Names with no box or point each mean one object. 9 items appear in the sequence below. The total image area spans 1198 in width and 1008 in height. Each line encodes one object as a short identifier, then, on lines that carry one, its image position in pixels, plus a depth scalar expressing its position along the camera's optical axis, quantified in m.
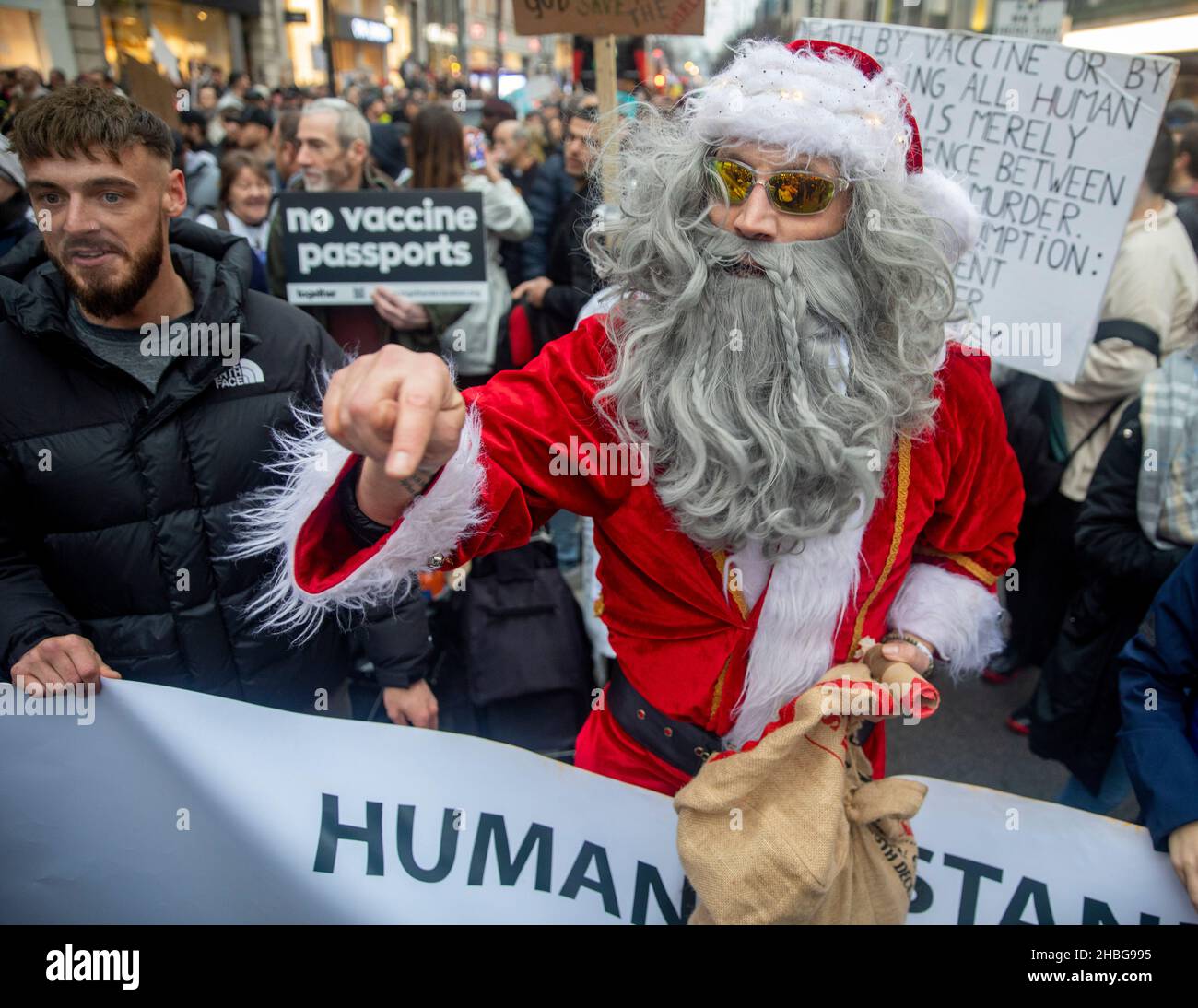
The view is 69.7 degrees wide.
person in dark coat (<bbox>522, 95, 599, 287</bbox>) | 4.80
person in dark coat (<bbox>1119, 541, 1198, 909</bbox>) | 1.47
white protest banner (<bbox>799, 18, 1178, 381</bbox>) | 2.55
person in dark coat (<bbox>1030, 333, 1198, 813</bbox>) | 2.24
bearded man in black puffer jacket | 1.73
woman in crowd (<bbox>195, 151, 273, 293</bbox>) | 4.43
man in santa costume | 1.38
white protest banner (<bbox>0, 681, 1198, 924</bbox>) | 1.59
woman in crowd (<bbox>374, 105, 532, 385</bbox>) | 3.93
